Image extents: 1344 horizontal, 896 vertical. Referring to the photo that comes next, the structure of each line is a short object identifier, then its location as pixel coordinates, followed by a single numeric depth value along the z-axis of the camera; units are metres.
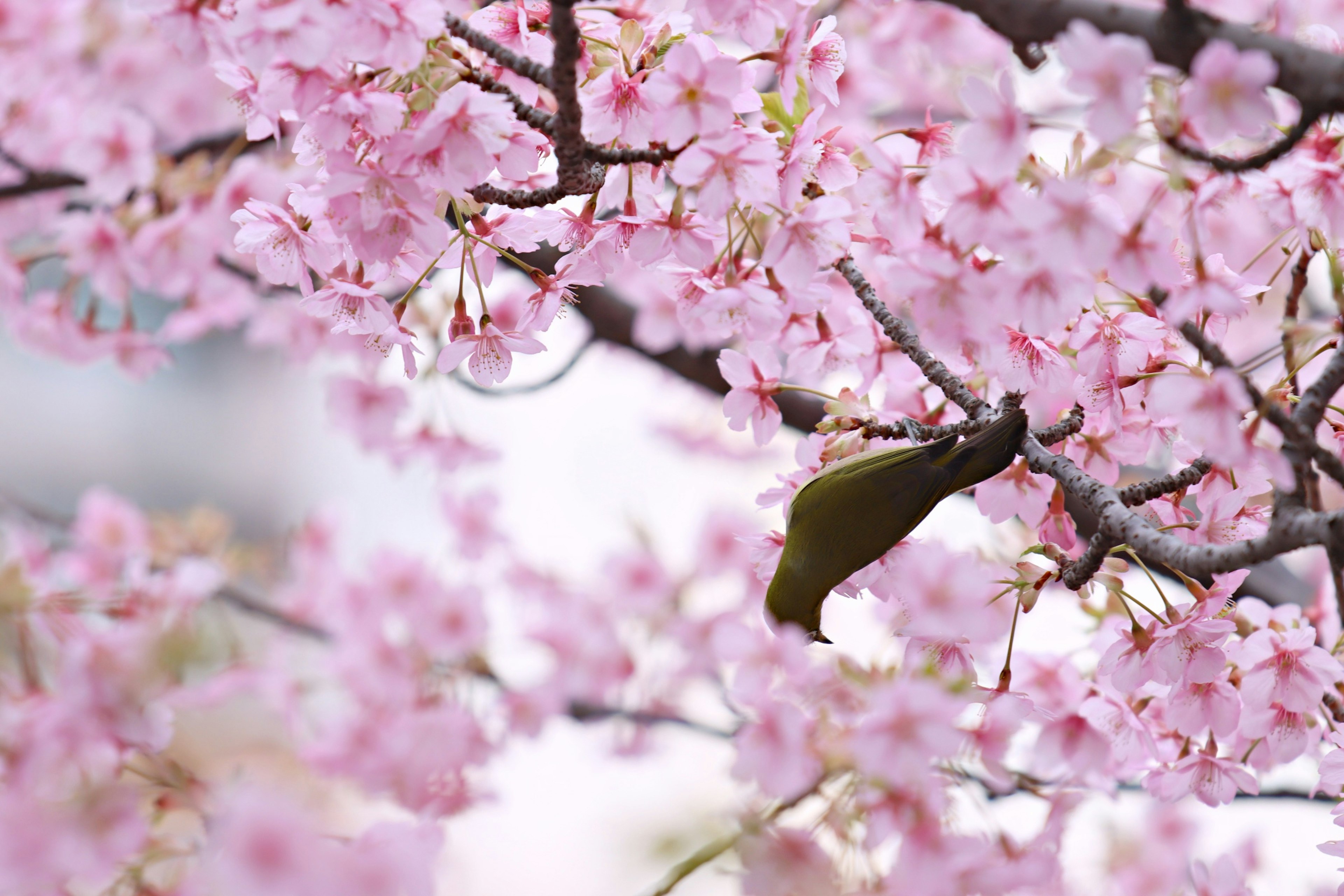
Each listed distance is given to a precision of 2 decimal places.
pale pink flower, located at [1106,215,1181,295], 2.14
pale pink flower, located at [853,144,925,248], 2.18
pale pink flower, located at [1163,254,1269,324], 2.13
